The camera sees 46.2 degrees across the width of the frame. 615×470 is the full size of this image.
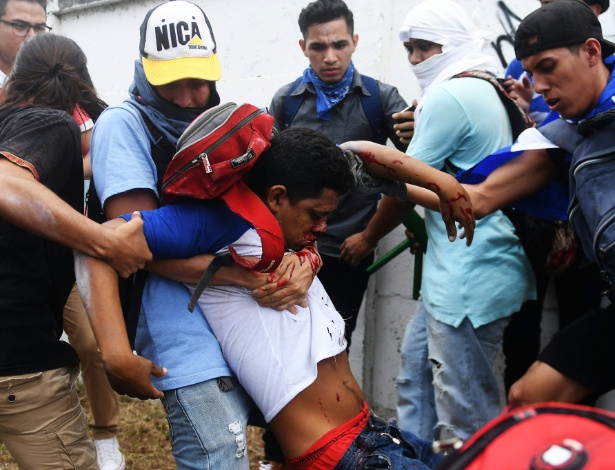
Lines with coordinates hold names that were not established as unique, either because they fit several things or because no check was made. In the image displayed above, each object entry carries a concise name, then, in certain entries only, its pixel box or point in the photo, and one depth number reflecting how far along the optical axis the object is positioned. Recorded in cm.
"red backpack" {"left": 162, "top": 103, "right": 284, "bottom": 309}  197
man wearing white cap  202
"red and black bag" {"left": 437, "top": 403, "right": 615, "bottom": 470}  105
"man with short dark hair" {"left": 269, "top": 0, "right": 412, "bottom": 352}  376
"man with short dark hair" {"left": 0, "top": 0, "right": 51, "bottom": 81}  426
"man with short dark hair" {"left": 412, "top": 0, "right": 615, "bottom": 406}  243
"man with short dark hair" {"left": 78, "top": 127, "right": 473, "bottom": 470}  205
